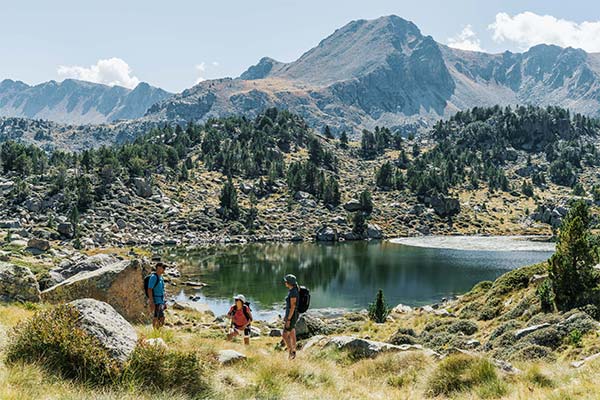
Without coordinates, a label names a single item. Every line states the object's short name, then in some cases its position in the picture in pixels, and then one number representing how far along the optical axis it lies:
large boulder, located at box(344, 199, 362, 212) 166.25
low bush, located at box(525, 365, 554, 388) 12.57
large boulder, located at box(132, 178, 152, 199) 148.12
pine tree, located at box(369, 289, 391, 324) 41.04
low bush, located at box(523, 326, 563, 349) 21.10
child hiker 21.03
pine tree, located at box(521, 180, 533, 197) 193.45
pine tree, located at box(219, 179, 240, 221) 149.12
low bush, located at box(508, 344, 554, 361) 18.14
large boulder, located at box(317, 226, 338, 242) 140.62
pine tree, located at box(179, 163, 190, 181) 169.88
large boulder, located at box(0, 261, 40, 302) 23.72
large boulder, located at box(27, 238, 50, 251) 74.25
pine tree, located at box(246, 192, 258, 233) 145.25
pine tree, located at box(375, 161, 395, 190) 190.12
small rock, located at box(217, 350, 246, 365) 13.20
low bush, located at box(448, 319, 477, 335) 29.98
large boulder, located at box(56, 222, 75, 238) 104.44
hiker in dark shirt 16.97
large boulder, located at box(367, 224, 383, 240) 146.62
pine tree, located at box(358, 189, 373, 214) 165.75
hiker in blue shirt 19.14
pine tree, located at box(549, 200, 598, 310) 26.95
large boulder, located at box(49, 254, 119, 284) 33.34
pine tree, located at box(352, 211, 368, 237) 146.88
